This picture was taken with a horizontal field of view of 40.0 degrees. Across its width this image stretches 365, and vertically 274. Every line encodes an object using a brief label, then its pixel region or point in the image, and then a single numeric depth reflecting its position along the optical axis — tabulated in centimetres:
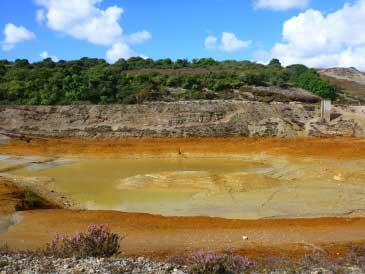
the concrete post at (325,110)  4791
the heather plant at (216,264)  803
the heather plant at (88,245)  955
